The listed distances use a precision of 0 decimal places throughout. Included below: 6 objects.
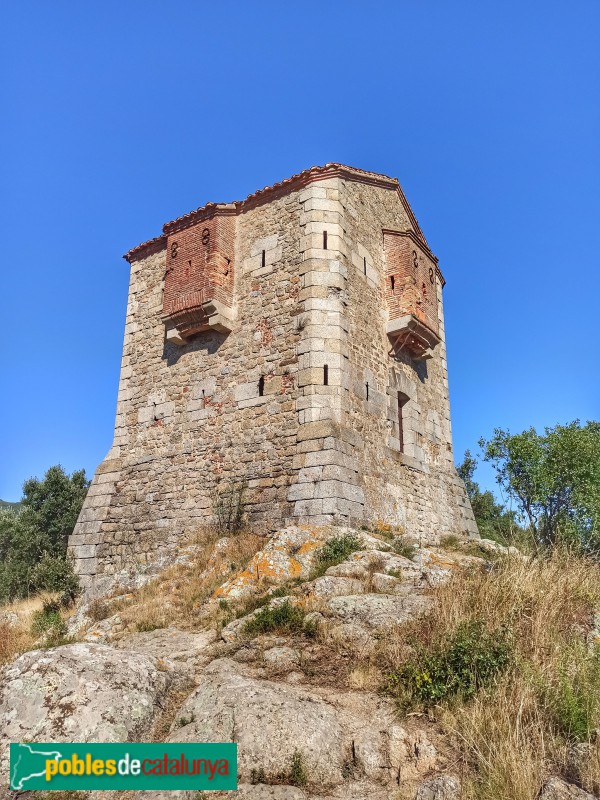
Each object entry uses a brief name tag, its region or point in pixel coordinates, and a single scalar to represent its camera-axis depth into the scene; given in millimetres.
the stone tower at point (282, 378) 12008
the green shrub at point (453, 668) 5410
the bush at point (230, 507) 12133
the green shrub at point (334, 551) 9266
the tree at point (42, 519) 25812
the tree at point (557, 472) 22016
